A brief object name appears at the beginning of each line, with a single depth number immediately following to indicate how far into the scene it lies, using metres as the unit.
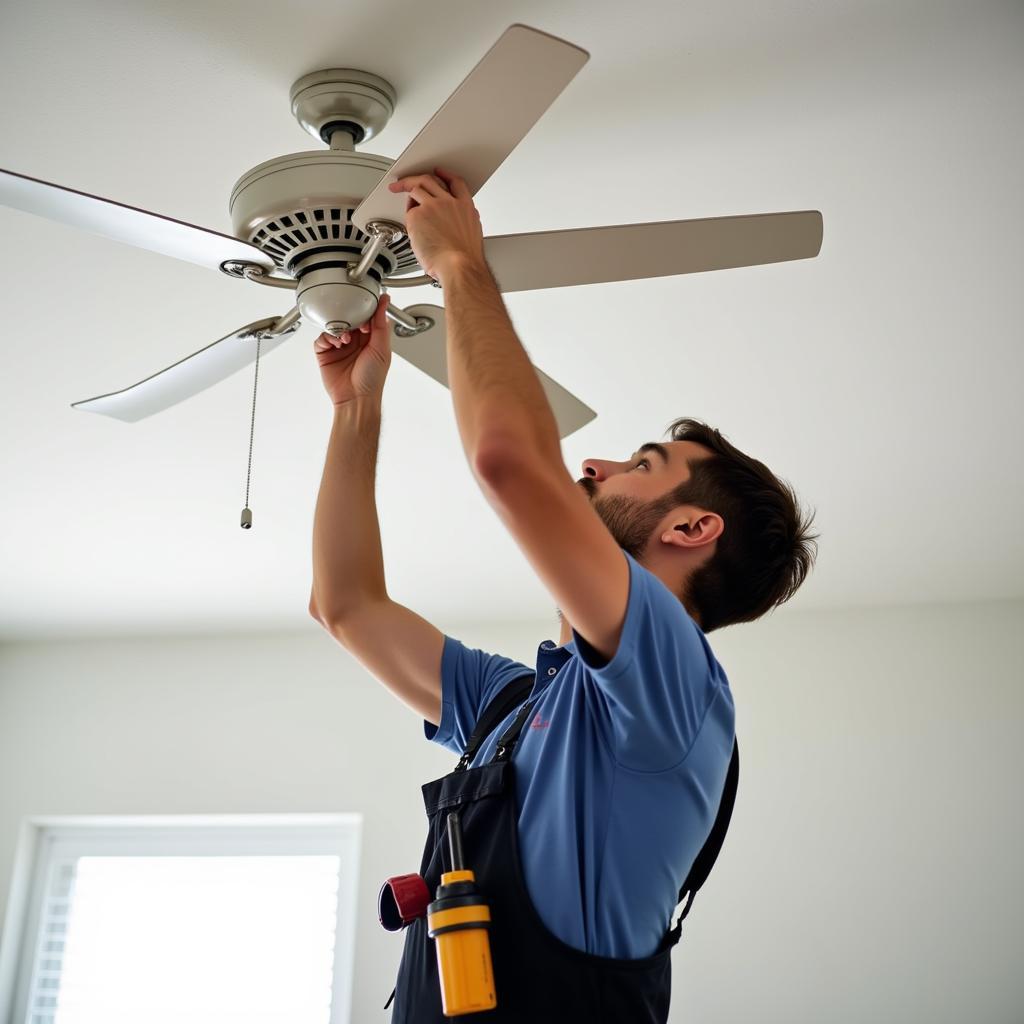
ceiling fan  1.15
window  3.46
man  0.96
